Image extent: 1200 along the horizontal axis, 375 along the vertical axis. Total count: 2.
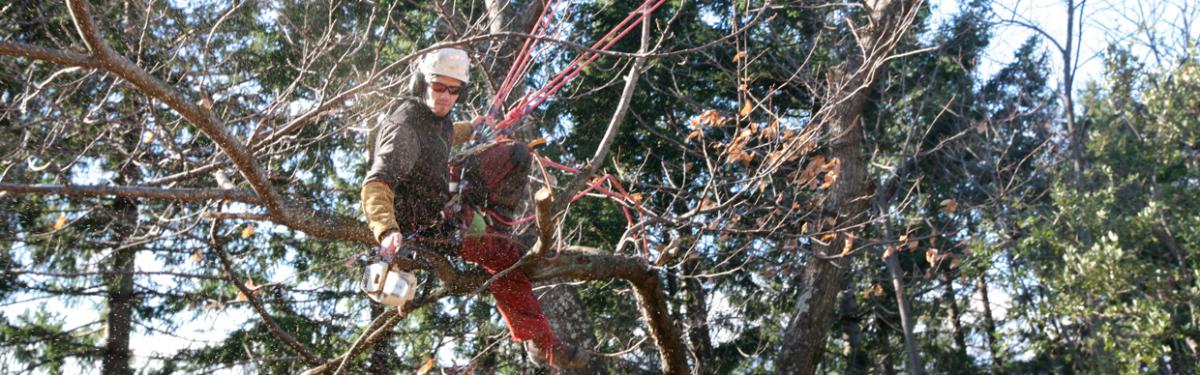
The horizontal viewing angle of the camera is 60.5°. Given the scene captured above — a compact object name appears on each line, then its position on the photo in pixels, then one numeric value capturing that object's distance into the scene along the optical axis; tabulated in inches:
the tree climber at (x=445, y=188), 161.2
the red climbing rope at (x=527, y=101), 184.4
